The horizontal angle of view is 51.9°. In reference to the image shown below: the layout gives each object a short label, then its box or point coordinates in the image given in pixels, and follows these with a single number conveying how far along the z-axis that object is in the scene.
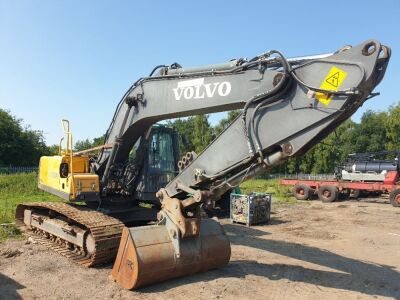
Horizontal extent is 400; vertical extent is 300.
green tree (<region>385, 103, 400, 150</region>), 50.74
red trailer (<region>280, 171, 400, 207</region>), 20.00
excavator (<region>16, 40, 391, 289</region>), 5.00
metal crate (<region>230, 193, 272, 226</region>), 12.70
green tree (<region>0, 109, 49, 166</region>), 41.84
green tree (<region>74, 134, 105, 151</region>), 61.50
